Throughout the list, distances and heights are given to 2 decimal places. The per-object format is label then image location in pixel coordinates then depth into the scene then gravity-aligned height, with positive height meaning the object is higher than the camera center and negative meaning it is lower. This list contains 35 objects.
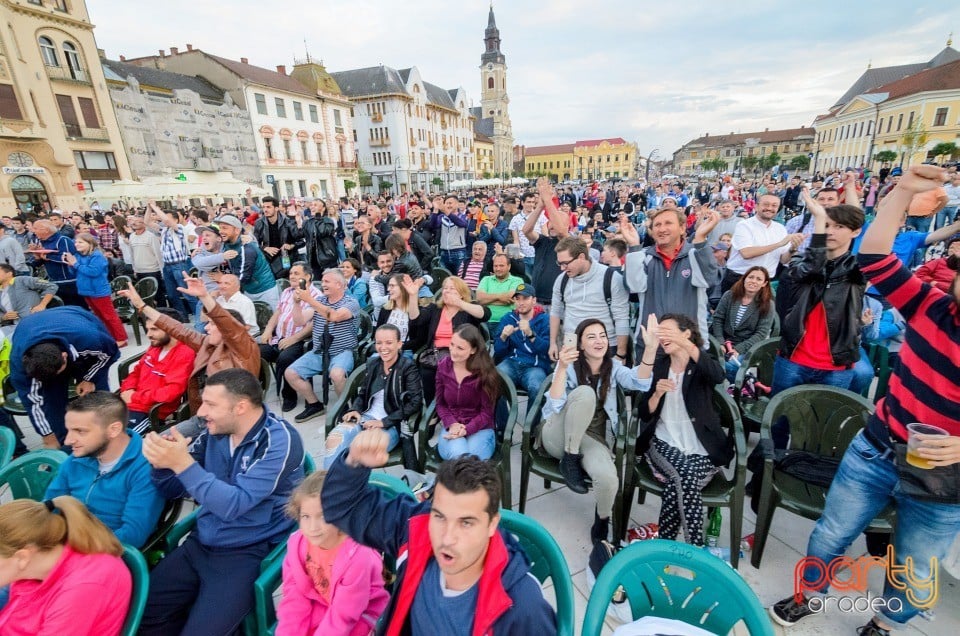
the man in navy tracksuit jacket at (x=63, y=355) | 3.22 -1.07
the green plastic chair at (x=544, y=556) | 1.65 -1.52
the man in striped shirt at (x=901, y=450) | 1.65 -1.15
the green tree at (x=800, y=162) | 70.33 +2.03
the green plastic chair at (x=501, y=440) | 2.91 -1.77
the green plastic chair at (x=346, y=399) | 3.39 -1.57
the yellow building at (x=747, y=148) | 85.22 +6.59
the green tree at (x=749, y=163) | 77.88 +2.79
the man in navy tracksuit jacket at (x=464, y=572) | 1.42 -1.29
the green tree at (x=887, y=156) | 36.69 +1.10
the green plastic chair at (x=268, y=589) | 1.95 -1.72
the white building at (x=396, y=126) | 47.03 +8.52
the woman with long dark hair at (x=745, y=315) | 4.00 -1.31
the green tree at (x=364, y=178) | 46.66 +2.76
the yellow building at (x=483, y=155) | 71.53 +7.03
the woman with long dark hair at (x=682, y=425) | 2.48 -1.47
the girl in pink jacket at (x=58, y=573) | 1.60 -1.36
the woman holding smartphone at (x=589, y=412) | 2.65 -1.44
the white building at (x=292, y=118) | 32.28 +7.57
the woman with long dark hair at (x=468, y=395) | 3.05 -1.43
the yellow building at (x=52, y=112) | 20.09 +5.57
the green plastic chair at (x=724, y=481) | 2.45 -1.79
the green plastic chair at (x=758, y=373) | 3.41 -1.63
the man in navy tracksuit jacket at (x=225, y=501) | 1.95 -1.40
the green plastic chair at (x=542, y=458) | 2.74 -1.80
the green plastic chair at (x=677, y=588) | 1.54 -1.50
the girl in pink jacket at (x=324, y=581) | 1.74 -1.55
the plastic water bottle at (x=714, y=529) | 2.64 -2.12
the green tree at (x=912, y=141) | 34.12 +2.13
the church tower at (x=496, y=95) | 75.44 +18.01
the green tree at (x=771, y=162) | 70.81 +2.49
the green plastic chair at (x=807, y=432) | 2.43 -1.57
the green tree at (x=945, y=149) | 27.08 +0.97
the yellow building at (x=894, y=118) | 42.41 +5.90
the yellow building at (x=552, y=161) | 107.25 +7.46
